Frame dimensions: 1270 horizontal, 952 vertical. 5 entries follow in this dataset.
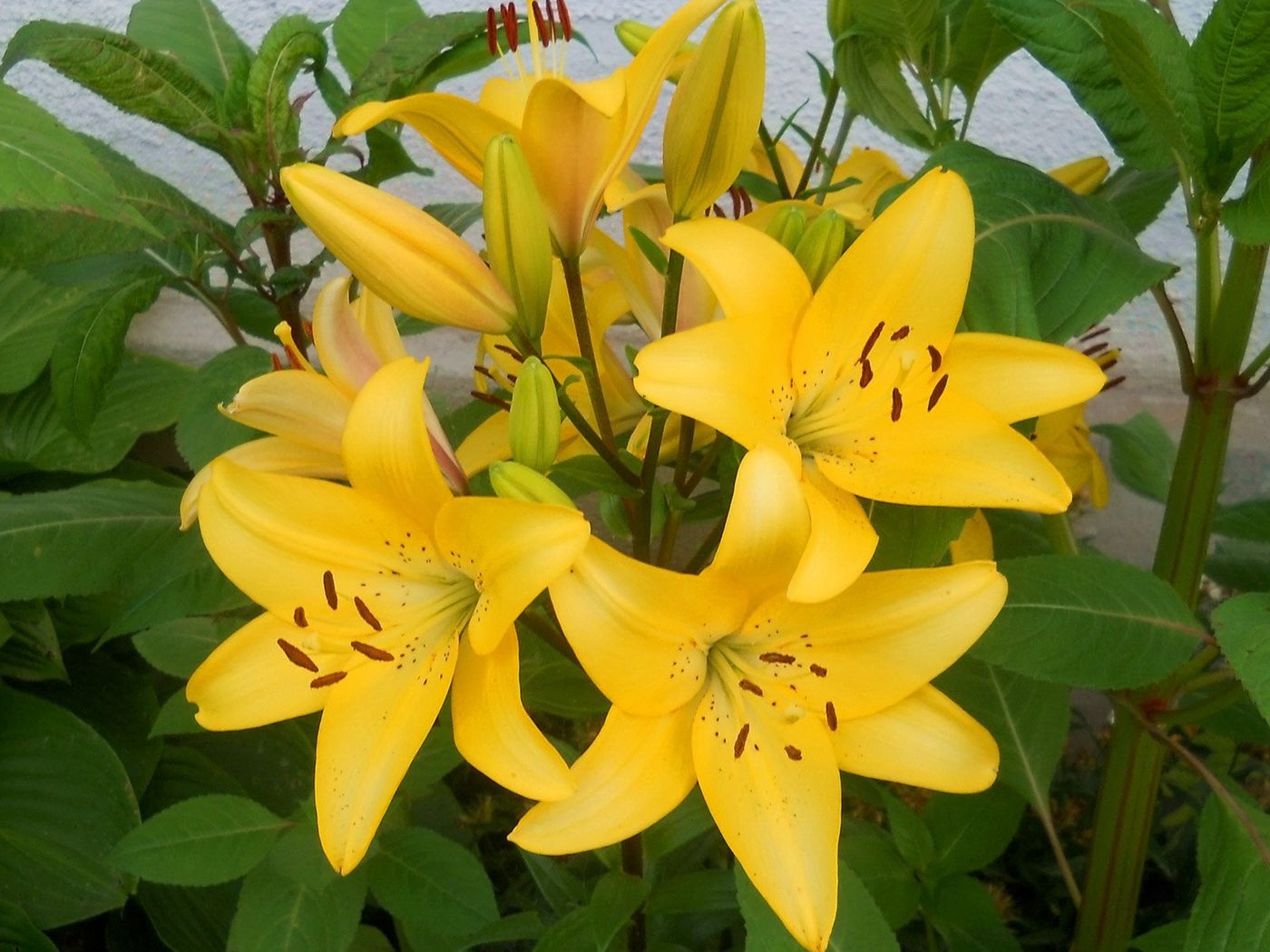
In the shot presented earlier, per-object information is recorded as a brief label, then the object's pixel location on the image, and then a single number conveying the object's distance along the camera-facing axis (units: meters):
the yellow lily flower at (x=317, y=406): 0.50
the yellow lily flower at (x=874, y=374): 0.43
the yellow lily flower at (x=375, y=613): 0.43
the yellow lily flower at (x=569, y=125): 0.43
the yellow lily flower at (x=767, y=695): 0.42
